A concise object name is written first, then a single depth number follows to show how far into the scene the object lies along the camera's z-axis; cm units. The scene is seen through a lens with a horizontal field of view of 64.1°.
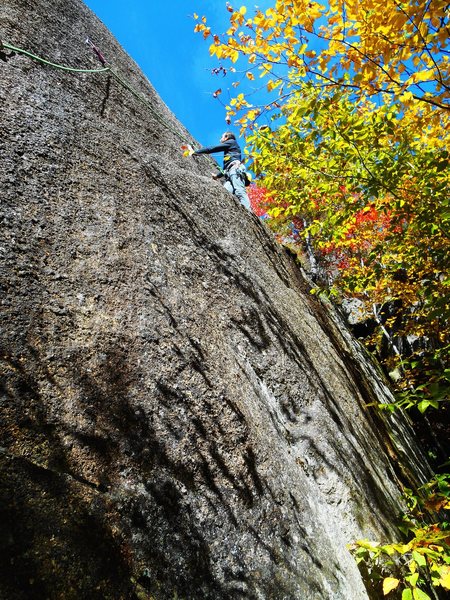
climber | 859
